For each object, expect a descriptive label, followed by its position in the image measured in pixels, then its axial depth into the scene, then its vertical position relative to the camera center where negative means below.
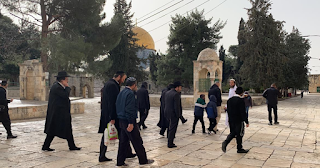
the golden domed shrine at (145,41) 53.94 +10.14
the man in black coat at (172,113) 6.07 -0.58
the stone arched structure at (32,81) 19.64 +0.61
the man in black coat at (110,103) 4.64 -0.25
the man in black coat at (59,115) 5.55 -0.54
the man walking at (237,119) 5.48 -0.66
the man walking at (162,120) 7.42 -0.91
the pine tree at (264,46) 28.09 +4.35
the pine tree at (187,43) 34.91 +6.03
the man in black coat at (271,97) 9.64 -0.37
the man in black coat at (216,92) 7.83 -0.14
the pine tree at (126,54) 33.28 +4.42
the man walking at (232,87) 7.58 +0.00
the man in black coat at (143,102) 8.41 -0.44
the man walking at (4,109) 6.79 -0.50
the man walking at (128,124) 4.38 -0.60
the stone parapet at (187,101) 17.02 -0.95
